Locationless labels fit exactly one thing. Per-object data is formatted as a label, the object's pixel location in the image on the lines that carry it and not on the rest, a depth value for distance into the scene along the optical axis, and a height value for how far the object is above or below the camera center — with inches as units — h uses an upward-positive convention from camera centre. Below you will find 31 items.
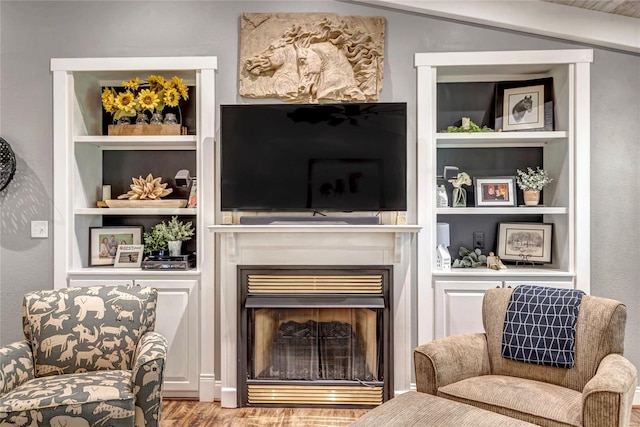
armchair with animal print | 79.5 -29.5
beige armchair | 71.1 -29.4
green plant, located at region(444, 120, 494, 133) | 122.7 +21.1
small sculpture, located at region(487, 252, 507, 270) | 121.6 -13.8
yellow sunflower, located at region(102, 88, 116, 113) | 122.6 +28.3
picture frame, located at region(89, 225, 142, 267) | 130.6 -9.2
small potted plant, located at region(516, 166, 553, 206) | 124.6 +6.8
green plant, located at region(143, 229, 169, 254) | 127.9 -8.8
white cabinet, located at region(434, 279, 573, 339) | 119.3 -23.7
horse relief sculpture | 121.2 +39.2
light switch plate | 125.0 -5.2
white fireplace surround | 117.6 -12.2
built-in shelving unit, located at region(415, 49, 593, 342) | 118.5 +6.4
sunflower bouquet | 122.0 +29.2
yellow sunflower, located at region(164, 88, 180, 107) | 121.8 +29.1
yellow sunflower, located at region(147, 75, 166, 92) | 122.2 +33.1
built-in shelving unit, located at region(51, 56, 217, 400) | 122.0 -0.1
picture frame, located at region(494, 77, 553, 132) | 124.0 +27.8
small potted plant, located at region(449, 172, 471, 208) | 125.4 +5.4
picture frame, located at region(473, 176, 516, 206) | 126.9 +5.1
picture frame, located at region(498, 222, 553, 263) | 126.9 -8.7
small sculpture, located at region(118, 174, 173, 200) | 126.6 +5.2
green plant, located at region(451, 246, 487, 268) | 126.6 -13.2
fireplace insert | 117.0 -31.7
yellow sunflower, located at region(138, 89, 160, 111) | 121.8 +28.5
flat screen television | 117.1 +12.9
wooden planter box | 125.0 +21.1
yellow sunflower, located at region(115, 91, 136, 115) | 122.2 +27.8
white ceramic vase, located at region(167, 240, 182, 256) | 126.0 -10.0
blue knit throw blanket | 88.8 -22.5
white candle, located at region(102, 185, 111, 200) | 132.6 +4.9
